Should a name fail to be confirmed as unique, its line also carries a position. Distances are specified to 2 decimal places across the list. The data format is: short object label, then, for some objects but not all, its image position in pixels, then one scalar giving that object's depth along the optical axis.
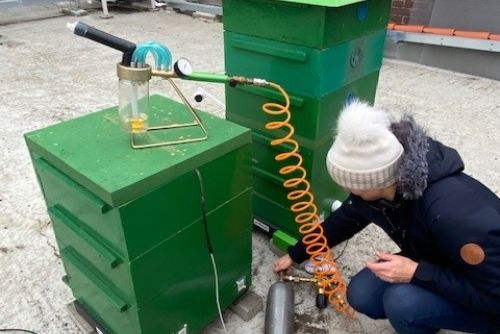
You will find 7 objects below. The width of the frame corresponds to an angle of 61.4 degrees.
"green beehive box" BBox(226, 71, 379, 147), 1.75
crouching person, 1.20
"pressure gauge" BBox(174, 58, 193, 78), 1.35
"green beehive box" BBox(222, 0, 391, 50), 1.57
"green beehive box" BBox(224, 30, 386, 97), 1.66
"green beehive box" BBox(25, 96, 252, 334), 1.22
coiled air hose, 1.76
